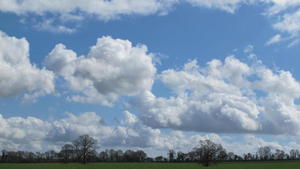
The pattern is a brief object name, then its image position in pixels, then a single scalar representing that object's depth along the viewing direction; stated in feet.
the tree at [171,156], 627.54
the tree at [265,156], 645.10
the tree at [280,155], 644.77
